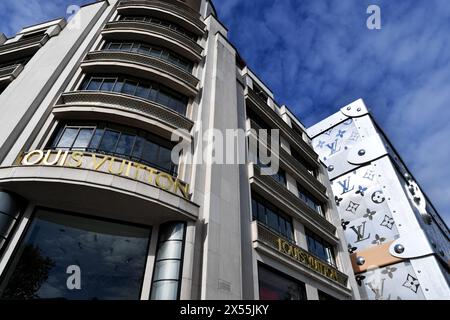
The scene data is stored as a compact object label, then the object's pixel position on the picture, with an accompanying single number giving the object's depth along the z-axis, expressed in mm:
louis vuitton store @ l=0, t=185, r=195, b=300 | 10078
